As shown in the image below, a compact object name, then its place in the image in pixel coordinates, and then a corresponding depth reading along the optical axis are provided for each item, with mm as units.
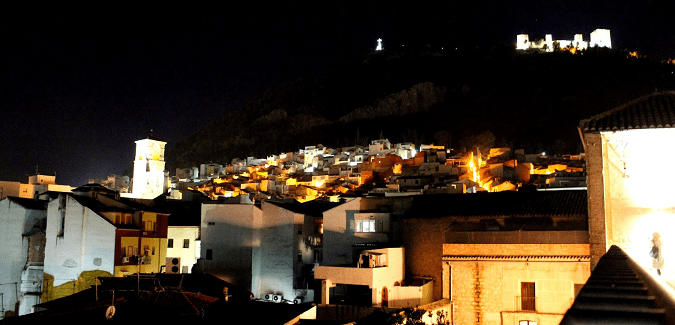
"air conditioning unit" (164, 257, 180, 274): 26309
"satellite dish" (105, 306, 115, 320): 22173
